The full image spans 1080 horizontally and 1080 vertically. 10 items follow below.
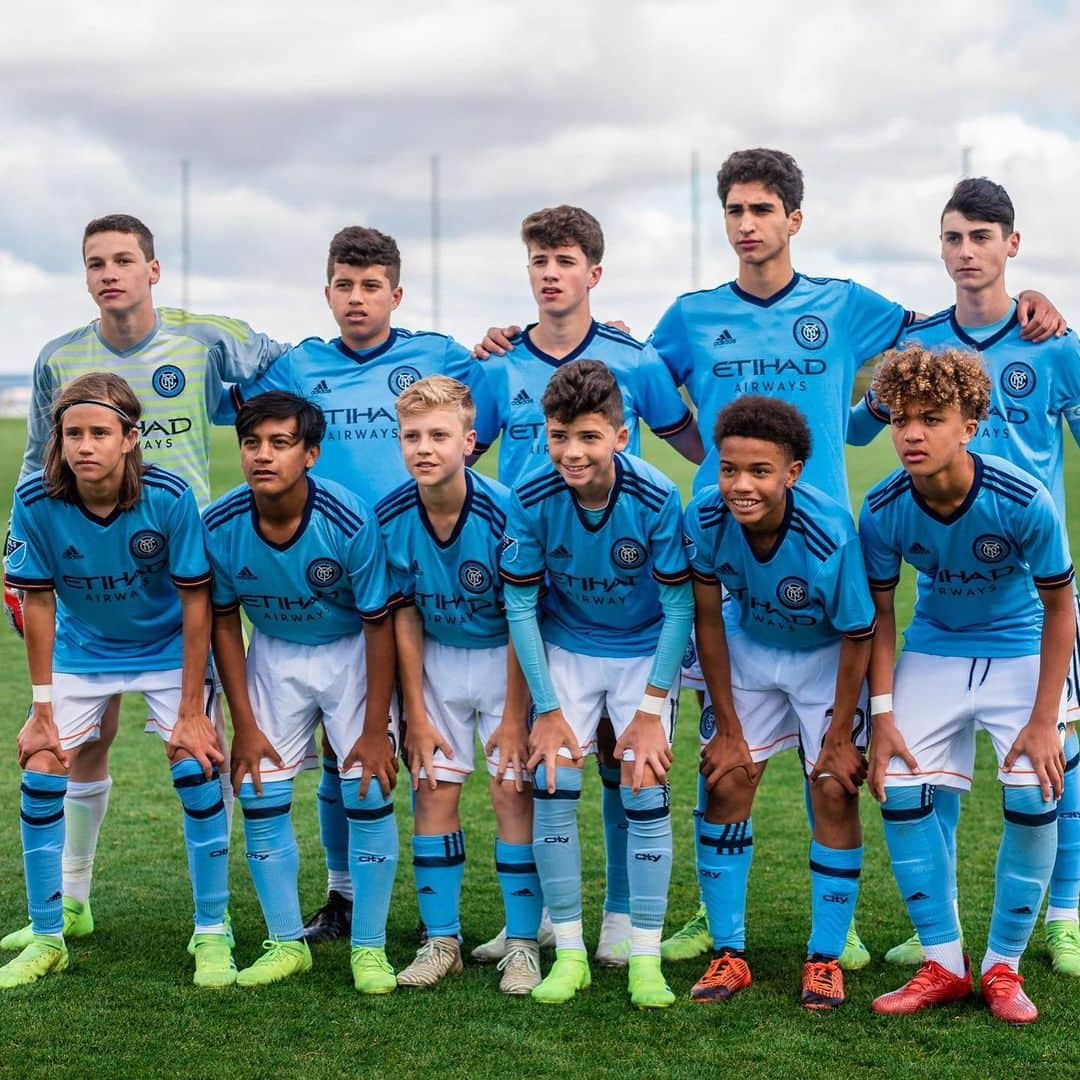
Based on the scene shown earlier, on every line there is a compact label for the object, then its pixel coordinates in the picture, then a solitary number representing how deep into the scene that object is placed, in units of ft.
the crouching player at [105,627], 13.56
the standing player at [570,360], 14.48
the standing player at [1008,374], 14.24
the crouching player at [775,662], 12.63
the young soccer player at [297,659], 13.53
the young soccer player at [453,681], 13.62
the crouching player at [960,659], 12.41
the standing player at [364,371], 15.11
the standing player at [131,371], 15.24
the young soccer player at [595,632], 12.97
